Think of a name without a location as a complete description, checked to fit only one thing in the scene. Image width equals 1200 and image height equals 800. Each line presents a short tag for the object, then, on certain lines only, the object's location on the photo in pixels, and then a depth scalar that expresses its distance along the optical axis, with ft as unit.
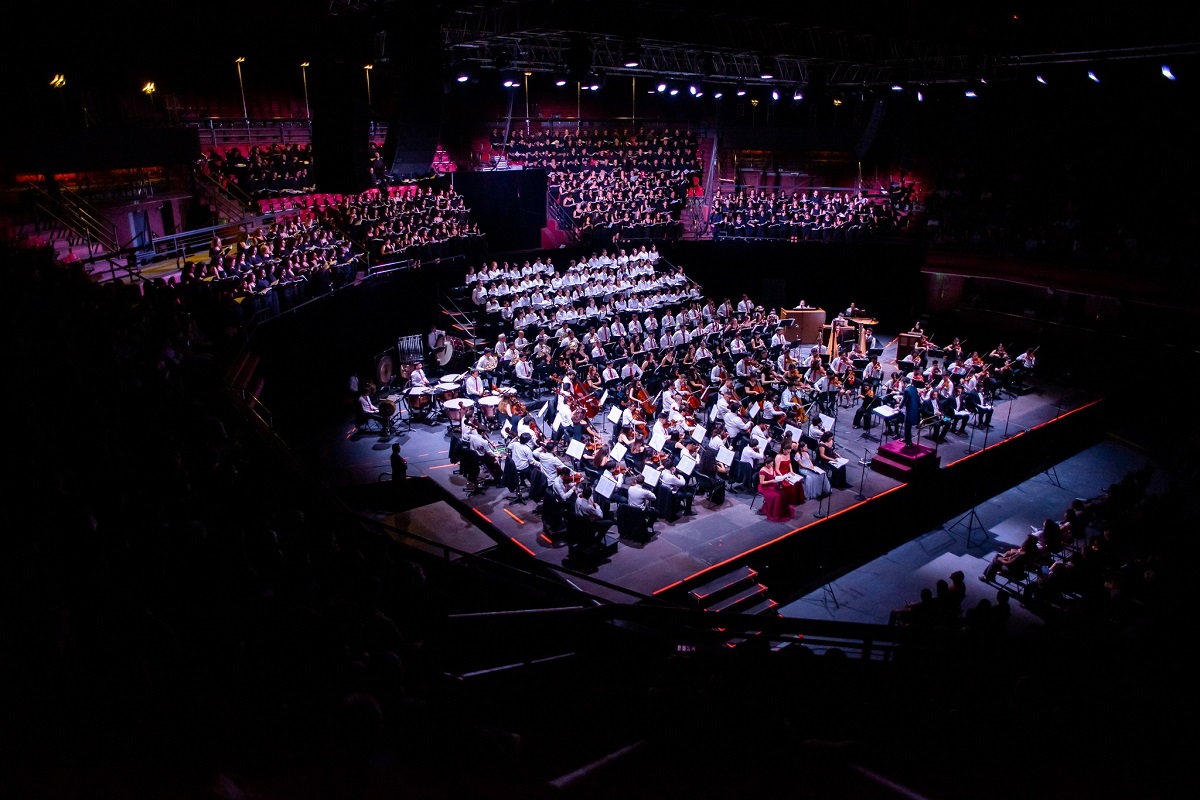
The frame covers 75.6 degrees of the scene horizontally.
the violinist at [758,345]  59.77
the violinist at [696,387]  52.90
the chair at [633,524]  37.86
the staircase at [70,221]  49.42
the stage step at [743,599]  34.78
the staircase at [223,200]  63.41
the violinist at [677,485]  39.63
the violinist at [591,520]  35.78
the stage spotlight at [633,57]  57.00
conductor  49.39
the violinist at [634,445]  41.14
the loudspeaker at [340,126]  41.50
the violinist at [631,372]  54.80
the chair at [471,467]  42.68
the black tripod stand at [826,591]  39.86
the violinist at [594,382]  53.47
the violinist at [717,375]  54.60
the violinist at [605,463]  40.14
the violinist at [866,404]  53.06
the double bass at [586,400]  49.98
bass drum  60.70
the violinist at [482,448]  42.57
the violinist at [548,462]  39.19
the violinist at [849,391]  55.77
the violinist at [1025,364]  59.77
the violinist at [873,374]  55.21
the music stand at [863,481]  43.70
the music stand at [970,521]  47.67
